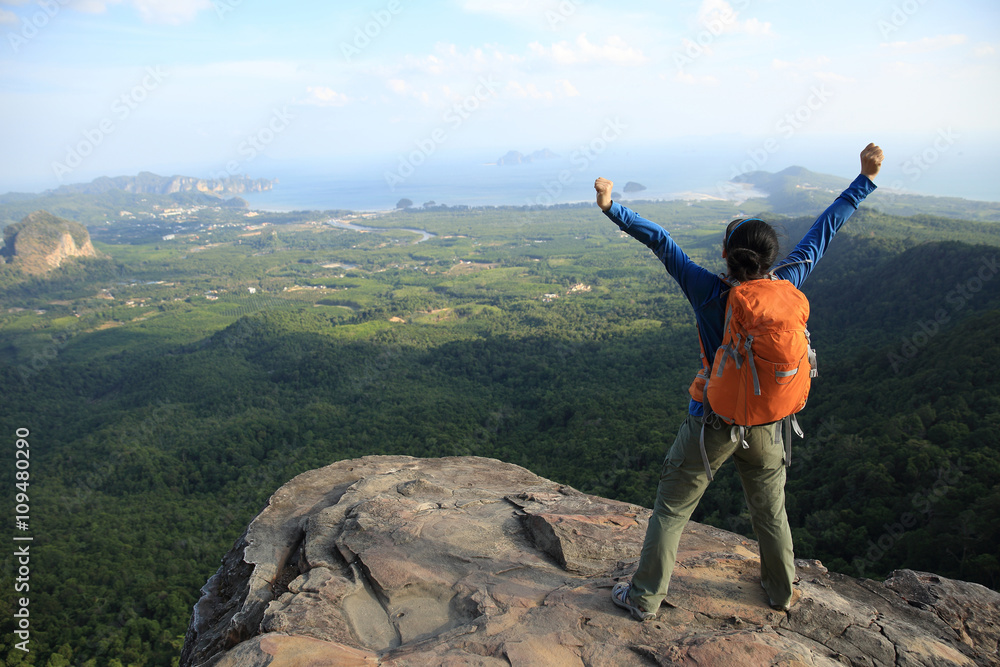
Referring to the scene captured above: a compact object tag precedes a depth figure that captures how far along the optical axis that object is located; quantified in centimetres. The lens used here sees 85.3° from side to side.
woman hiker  367
